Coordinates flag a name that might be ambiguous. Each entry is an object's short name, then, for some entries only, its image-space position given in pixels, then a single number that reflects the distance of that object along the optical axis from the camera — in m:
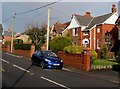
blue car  22.67
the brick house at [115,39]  44.07
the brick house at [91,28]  47.91
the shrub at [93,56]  26.91
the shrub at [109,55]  41.40
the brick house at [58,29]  64.27
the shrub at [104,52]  41.64
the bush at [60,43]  32.81
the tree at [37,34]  60.34
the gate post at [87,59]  22.92
